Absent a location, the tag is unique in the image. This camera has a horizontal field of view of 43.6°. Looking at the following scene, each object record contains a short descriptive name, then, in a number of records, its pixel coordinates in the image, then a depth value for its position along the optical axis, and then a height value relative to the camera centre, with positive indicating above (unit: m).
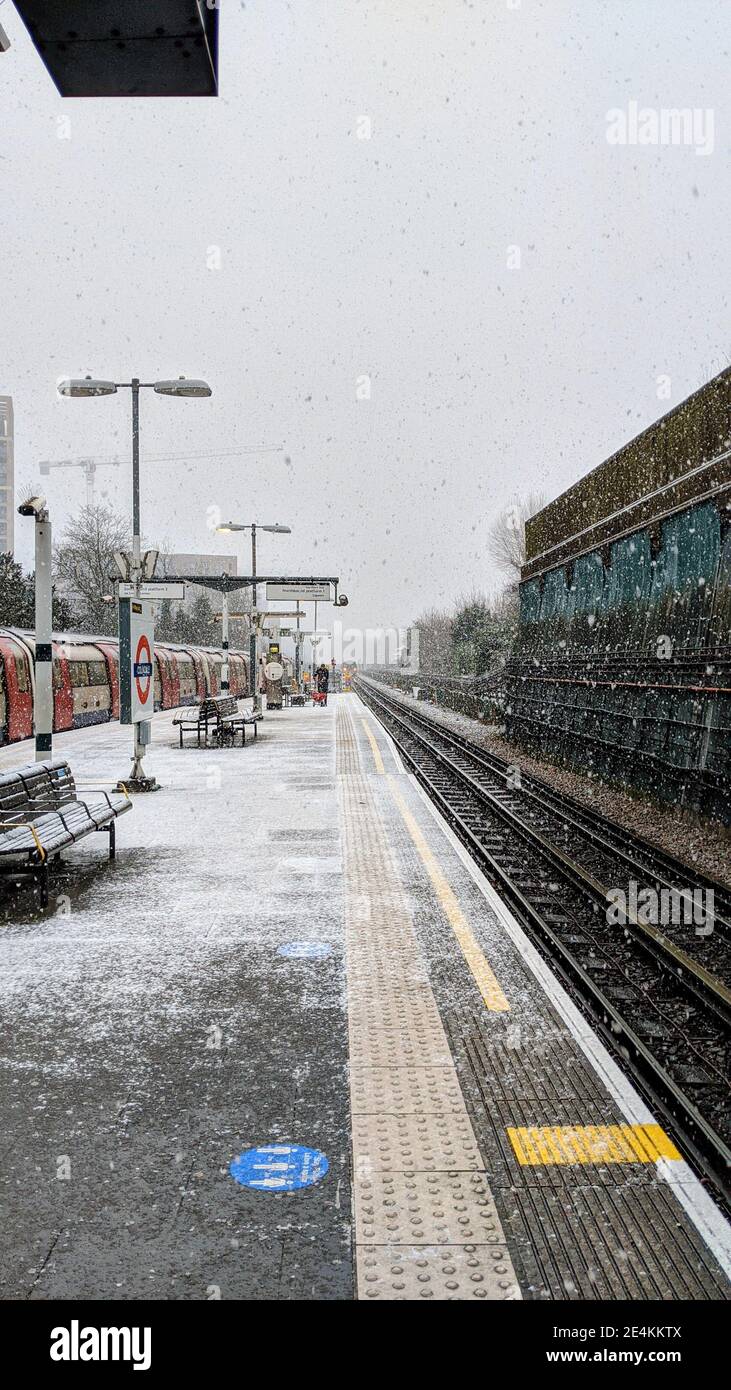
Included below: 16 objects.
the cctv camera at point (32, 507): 8.96 +1.72
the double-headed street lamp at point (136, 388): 13.04 +4.30
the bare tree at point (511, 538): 69.31 +10.99
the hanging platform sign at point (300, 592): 32.41 +3.11
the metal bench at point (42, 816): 6.42 -1.12
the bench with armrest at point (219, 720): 18.39 -0.85
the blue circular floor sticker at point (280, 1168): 3.00 -1.65
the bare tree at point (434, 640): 96.04 +4.68
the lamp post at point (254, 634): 28.56 +1.49
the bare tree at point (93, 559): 55.44 +7.58
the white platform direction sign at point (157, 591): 12.81 +1.68
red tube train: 18.97 -0.01
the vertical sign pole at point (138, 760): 12.14 -1.08
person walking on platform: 39.44 +0.02
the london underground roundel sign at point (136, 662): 11.75 +0.23
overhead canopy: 2.62 +1.90
